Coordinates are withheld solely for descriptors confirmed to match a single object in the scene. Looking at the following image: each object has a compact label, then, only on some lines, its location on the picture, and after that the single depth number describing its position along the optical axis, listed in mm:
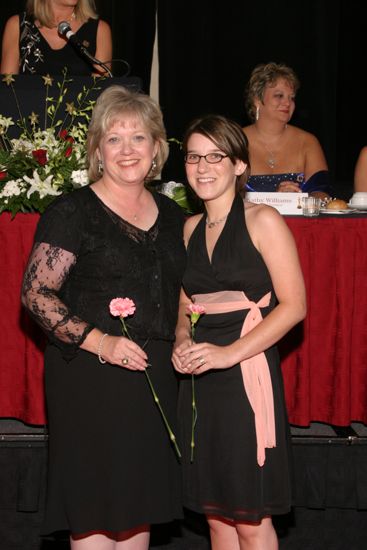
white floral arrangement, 3455
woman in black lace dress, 2533
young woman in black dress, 2562
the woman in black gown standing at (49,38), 4227
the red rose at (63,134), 3540
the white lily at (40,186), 3426
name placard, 3760
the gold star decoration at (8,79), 3471
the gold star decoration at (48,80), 3434
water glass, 3691
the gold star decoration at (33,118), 3446
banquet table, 3621
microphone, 3542
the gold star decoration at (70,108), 3383
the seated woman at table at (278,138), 5066
